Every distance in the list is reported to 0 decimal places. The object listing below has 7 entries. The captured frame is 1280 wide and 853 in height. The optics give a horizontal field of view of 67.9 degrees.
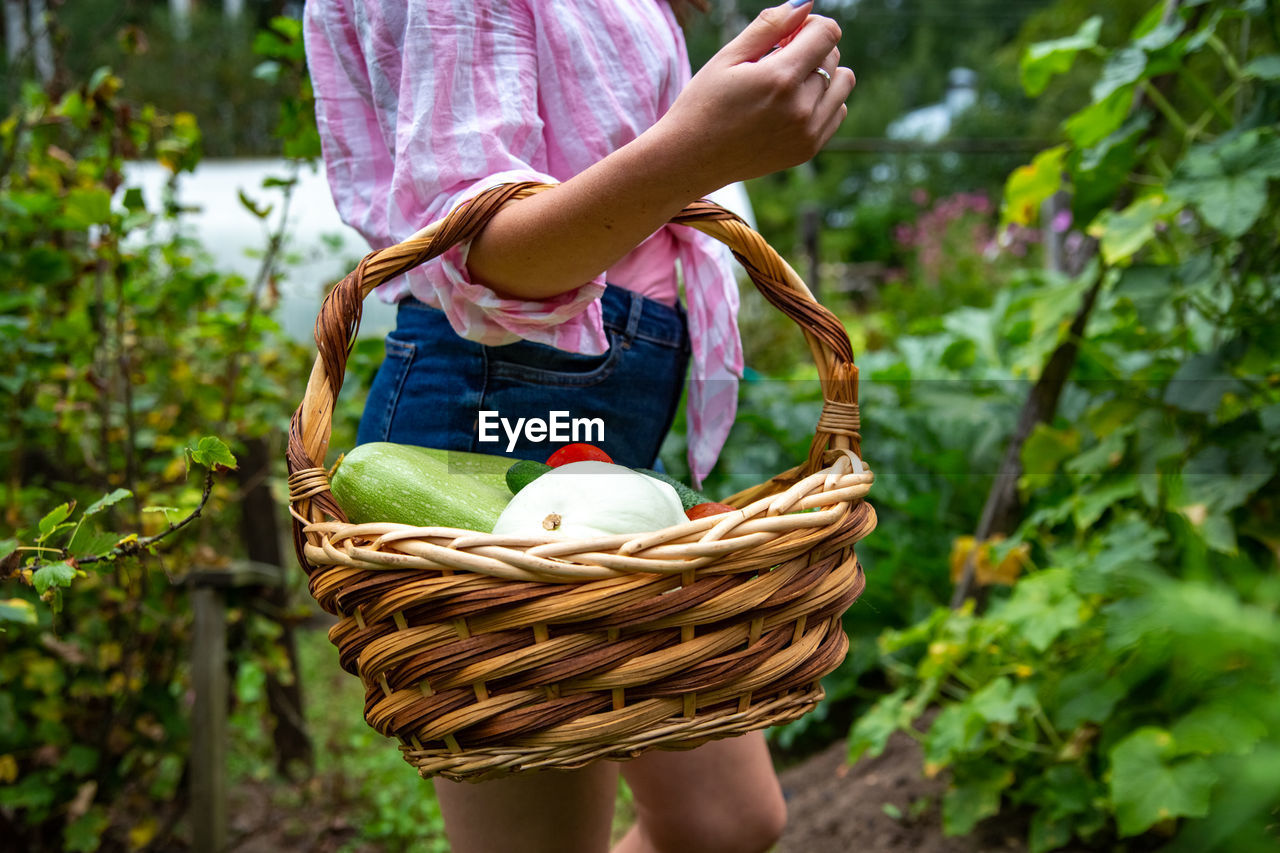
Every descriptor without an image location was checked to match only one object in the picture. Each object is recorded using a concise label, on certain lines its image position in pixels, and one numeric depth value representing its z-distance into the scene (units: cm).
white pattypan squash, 78
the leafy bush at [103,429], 169
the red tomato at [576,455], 89
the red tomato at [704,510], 91
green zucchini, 88
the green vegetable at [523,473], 90
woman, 79
